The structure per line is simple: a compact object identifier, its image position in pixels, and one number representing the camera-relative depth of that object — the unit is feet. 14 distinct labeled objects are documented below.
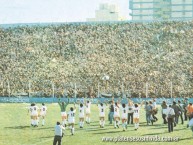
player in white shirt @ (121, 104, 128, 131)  118.83
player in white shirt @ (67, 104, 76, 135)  111.04
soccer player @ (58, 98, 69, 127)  119.96
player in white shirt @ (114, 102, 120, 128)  122.83
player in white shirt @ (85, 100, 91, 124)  137.08
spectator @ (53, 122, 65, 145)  89.76
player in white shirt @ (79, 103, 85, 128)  124.57
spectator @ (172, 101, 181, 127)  123.85
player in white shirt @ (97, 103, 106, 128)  126.65
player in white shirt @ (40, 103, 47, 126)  132.57
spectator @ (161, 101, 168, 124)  127.03
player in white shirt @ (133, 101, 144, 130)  118.81
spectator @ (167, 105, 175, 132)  112.57
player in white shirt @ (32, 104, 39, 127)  128.36
